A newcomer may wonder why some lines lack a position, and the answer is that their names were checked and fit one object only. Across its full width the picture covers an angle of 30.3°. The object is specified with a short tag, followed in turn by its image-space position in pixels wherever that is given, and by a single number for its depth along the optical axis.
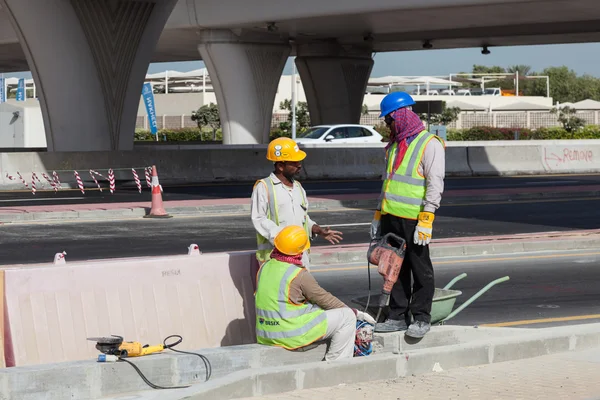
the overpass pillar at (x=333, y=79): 53.28
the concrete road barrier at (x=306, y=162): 28.77
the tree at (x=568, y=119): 74.44
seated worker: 7.51
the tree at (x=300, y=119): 81.27
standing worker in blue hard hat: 8.15
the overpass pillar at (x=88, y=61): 31.69
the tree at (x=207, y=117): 87.69
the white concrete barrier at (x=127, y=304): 7.59
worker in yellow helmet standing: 8.07
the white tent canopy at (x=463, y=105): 94.44
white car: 41.12
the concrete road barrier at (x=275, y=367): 6.93
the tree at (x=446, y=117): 83.88
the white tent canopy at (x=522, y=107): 95.69
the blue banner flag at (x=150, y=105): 71.69
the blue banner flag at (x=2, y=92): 98.19
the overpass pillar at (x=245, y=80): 47.16
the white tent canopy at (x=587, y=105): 96.54
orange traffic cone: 20.33
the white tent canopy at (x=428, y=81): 105.50
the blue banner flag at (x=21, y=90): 98.25
